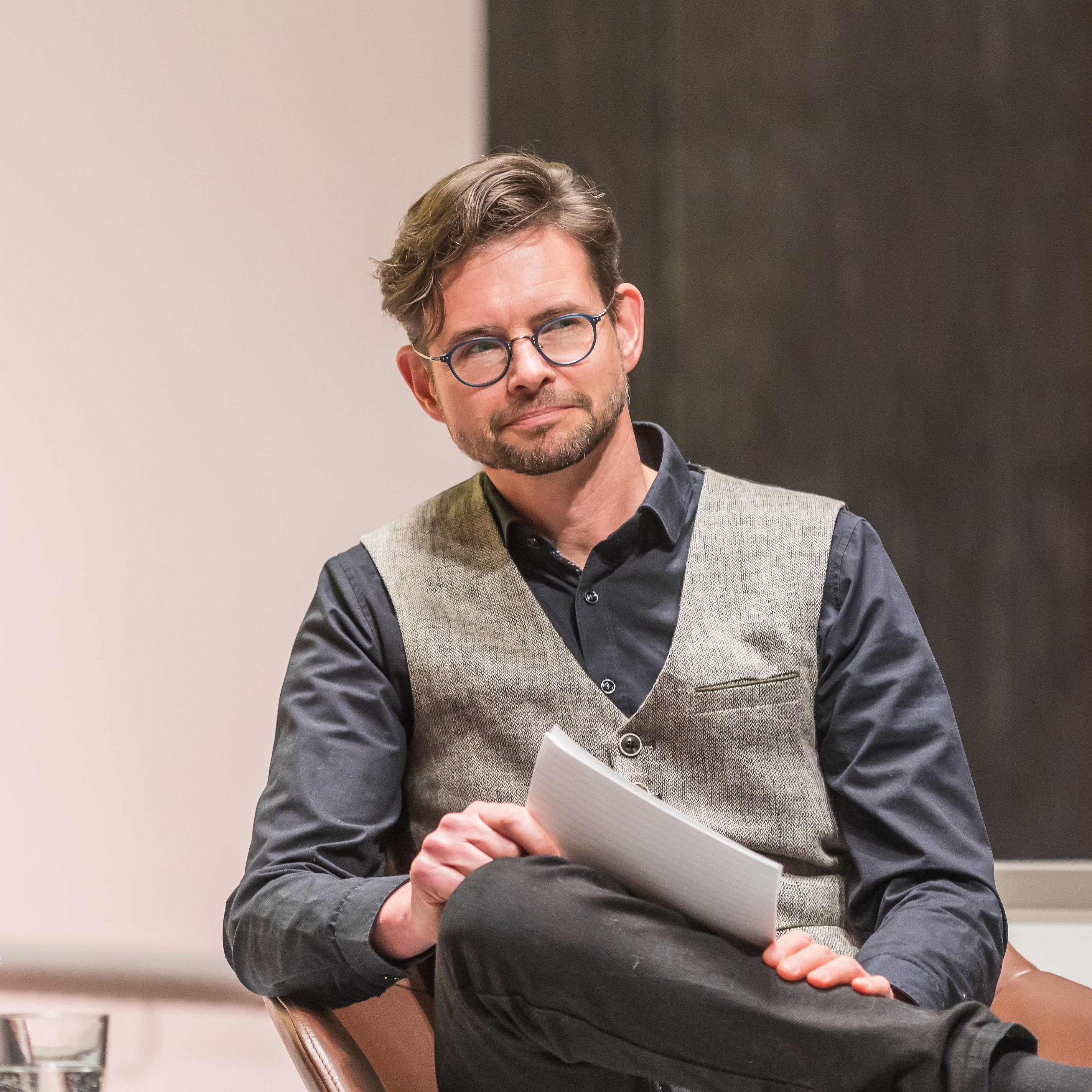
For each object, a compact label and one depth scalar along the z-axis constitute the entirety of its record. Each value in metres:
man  3.36
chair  3.32
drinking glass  3.44
